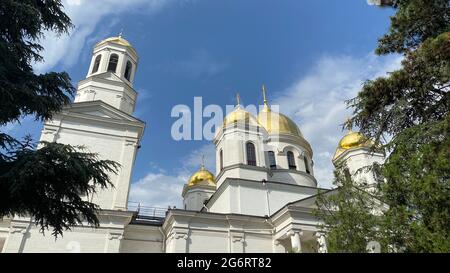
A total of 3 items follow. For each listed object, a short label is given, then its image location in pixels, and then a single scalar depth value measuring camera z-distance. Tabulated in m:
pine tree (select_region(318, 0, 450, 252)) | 7.11
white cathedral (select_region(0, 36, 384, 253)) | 19.89
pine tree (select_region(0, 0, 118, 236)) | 7.70
